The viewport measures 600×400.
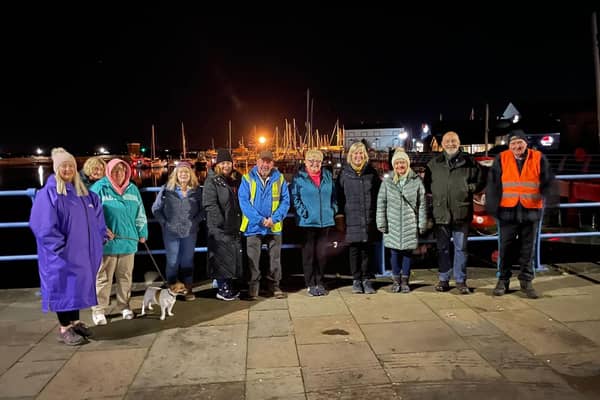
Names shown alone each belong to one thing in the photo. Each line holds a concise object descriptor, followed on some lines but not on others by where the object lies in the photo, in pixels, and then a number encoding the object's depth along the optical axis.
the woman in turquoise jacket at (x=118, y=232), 5.10
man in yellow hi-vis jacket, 5.68
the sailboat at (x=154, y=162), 103.50
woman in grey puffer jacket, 5.78
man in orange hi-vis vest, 5.51
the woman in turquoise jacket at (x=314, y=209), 5.84
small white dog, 5.12
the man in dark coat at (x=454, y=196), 5.71
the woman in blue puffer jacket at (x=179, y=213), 5.63
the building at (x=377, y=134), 98.94
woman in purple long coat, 4.29
